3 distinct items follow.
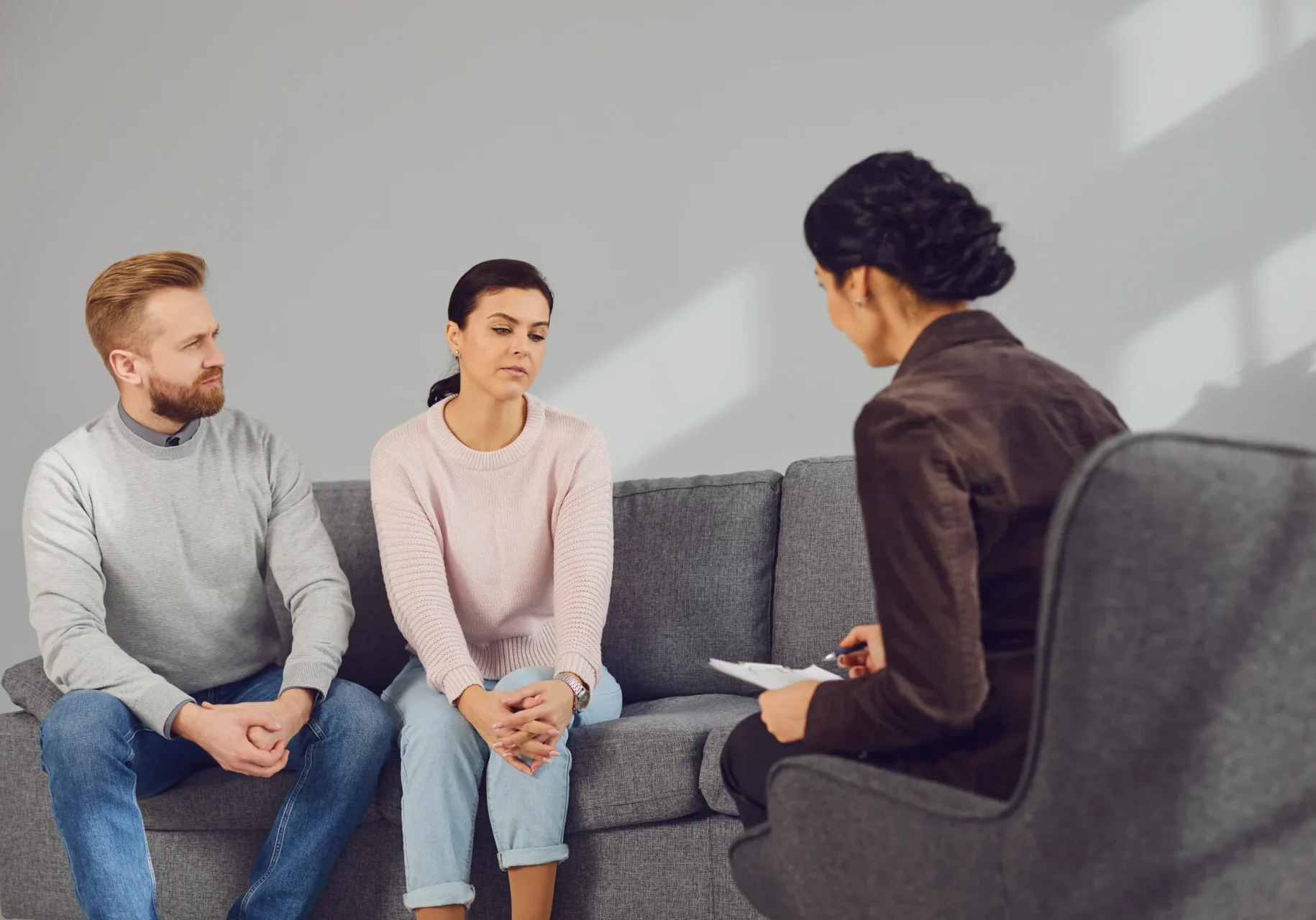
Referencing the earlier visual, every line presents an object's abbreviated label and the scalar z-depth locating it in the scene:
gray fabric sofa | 1.85
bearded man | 1.72
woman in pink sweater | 1.84
